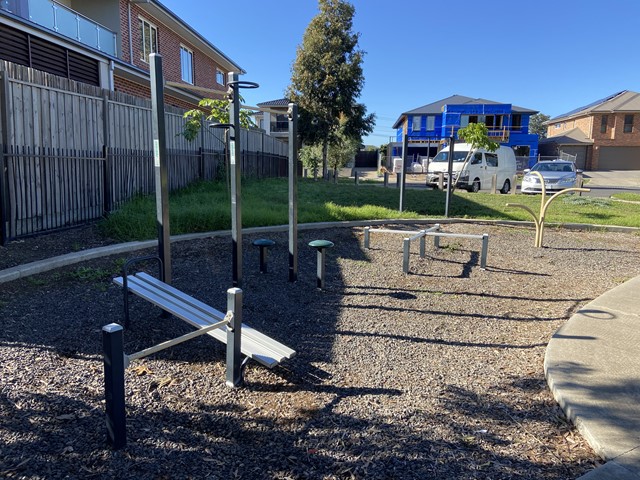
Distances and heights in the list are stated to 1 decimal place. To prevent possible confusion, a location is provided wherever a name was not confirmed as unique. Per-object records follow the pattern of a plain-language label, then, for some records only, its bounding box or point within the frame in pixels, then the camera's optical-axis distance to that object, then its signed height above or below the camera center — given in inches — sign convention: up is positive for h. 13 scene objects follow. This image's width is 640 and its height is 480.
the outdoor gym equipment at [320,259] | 228.2 -40.9
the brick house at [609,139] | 1900.8 +150.9
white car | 801.5 -1.6
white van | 799.1 +9.1
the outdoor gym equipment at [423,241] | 264.2 -40.5
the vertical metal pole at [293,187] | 222.1 -8.3
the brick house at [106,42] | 490.3 +150.2
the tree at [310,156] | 1225.4 +34.7
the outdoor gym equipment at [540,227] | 341.7 -35.2
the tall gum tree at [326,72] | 907.4 +178.8
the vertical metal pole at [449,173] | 447.2 +0.0
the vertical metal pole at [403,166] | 457.1 +5.8
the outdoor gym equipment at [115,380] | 97.6 -43.2
